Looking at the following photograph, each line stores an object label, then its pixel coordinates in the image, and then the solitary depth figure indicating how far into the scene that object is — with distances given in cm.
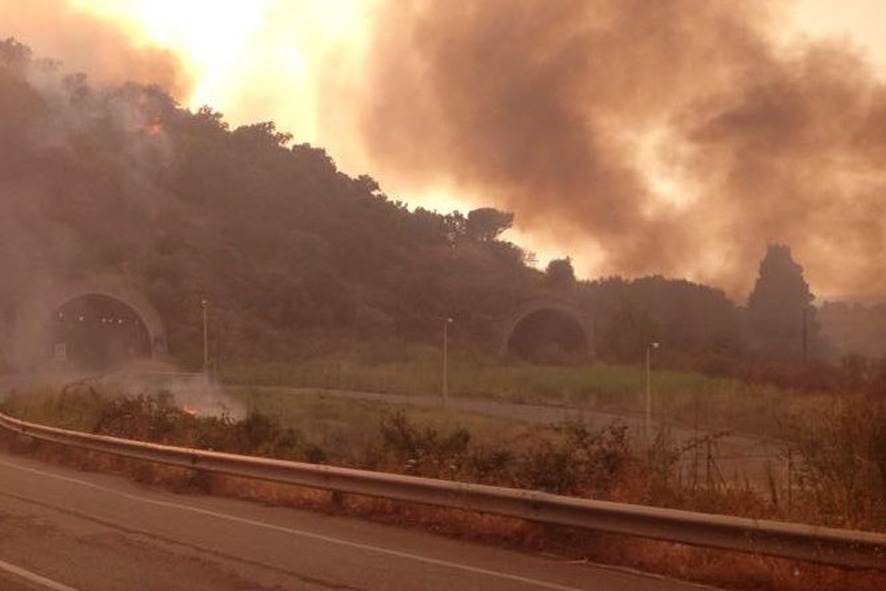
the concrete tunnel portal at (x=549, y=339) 6694
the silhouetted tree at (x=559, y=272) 8682
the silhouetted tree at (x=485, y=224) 11775
